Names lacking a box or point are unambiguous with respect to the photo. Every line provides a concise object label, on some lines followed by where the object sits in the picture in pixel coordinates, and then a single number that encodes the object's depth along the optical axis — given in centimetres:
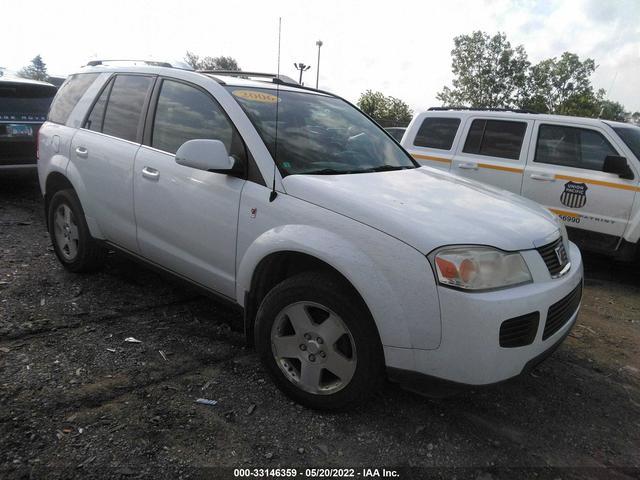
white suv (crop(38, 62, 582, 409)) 206
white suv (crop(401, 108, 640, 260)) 502
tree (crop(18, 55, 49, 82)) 10115
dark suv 641
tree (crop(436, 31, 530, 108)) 5162
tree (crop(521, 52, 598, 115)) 5442
